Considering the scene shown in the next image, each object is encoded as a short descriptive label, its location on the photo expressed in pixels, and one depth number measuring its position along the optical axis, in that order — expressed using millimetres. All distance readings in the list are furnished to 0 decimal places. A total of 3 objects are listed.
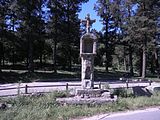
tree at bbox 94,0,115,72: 29716
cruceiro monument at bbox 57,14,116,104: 9166
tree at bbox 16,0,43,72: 20862
